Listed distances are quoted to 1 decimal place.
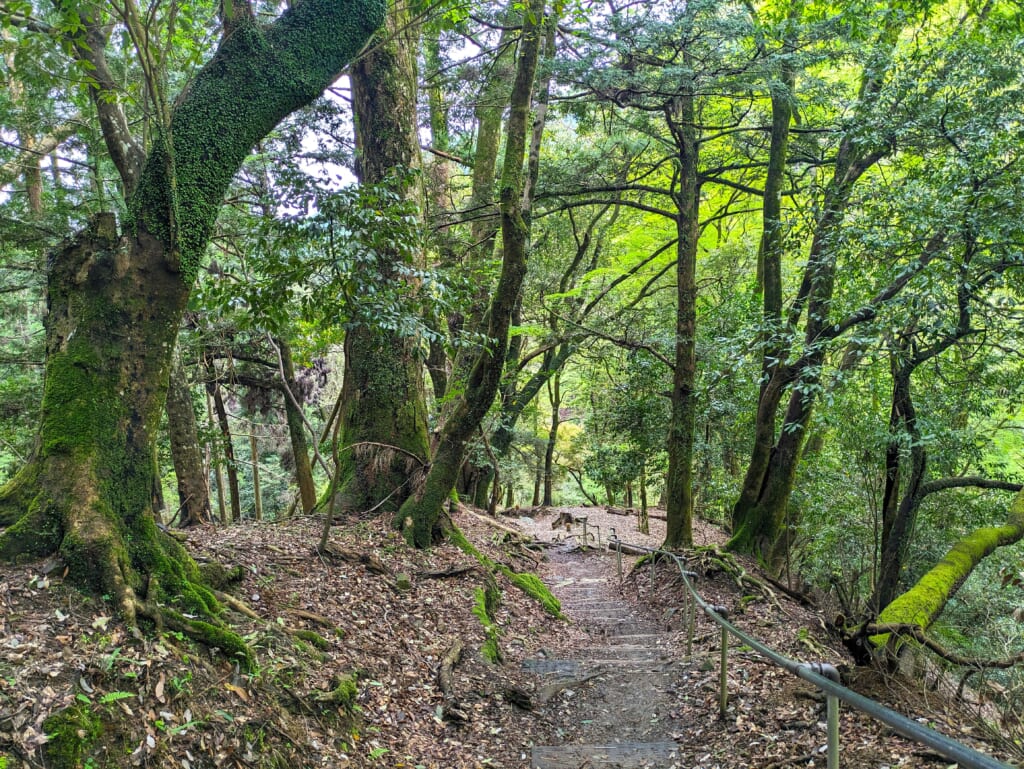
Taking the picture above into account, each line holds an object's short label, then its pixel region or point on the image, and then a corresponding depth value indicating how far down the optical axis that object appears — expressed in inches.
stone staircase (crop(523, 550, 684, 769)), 173.5
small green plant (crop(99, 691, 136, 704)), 116.6
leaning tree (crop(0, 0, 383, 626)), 147.6
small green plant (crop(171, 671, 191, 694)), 131.2
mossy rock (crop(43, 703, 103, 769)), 104.3
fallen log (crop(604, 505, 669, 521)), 912.3
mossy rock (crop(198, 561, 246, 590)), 183.6
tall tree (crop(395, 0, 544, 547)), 284.0
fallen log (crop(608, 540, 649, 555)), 578.4
